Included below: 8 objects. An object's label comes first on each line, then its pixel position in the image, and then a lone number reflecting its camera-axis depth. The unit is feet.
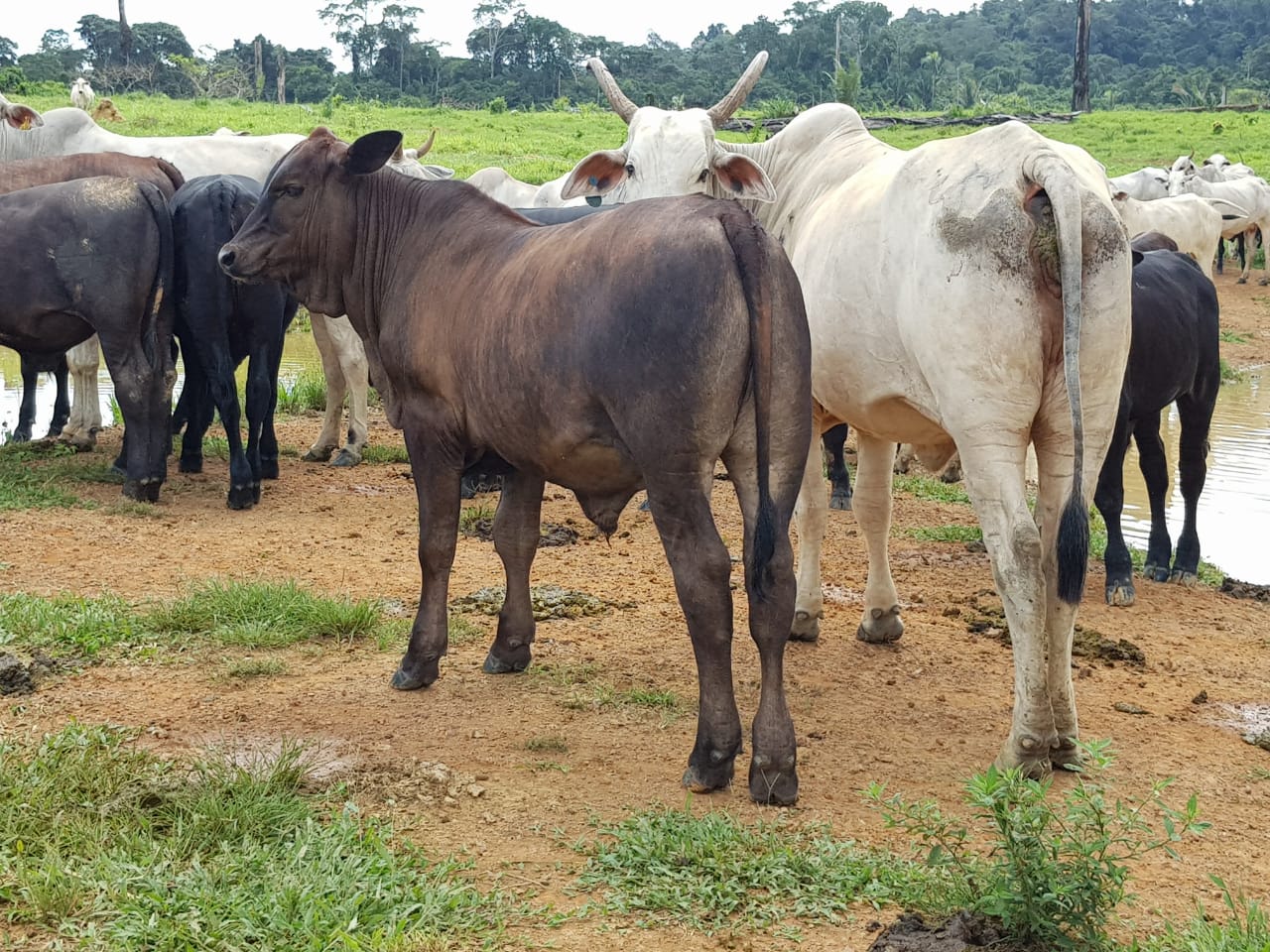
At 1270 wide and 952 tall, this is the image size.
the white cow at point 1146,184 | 82.07
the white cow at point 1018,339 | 14.71
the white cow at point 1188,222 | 62.39
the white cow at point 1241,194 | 80.64
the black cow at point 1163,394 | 23.76
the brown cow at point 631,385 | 13.61
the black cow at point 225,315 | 26.48
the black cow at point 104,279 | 25.54
